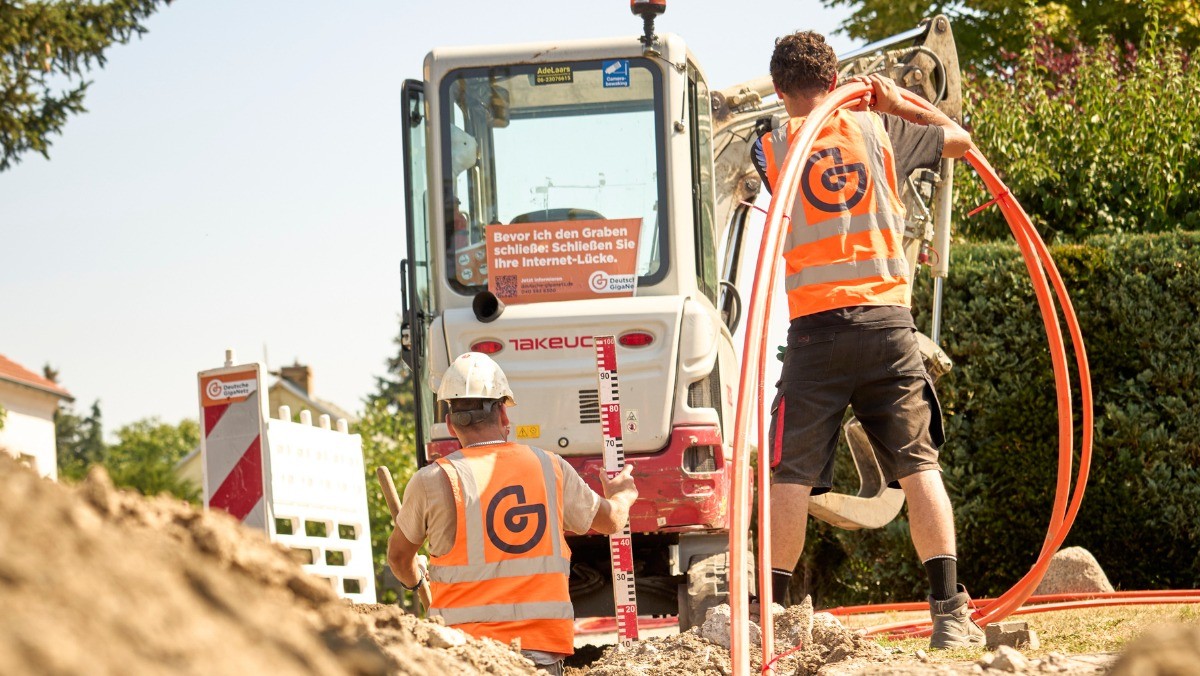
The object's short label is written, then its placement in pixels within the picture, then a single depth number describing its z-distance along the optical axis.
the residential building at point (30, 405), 38.25
